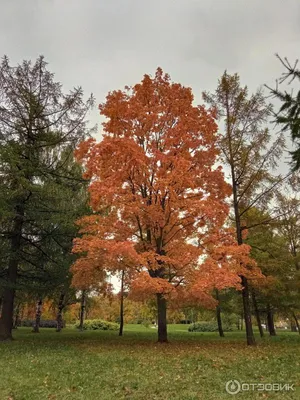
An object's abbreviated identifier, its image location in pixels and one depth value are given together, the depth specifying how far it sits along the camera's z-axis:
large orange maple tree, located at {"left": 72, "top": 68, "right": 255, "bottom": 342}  12.83
